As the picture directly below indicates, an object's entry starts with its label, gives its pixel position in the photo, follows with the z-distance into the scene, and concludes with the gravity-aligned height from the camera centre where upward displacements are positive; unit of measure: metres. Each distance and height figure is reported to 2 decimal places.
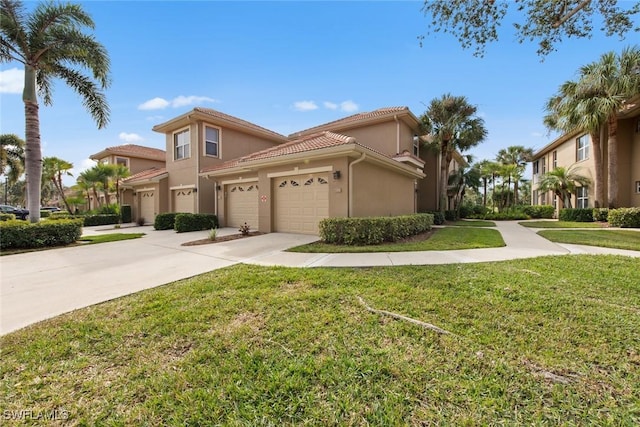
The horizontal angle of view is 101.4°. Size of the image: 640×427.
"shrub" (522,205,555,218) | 22.58 -0.08
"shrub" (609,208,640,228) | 12.52 -0.44
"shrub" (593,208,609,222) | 14.80 -0.27
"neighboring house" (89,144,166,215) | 22.53 +5.37
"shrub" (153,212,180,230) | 14.18 -0.32
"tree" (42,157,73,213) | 23.40 +4.32
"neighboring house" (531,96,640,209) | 14.88 +3.54
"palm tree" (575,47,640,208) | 12.54 +6.08
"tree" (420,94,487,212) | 17.05 +5.83
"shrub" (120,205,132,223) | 20.03 +0.13
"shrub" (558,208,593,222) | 15.95 -0.33
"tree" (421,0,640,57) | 7.39 +5.66
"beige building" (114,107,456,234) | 9.66 +1.96
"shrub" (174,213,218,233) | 12.60 -0.36
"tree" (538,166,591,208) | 18.02 +2.00
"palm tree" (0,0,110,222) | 9.29 +6.39
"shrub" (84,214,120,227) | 19.50 -0.24
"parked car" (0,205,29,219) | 23.43 +0.58
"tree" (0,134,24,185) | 23.36 +5.58
